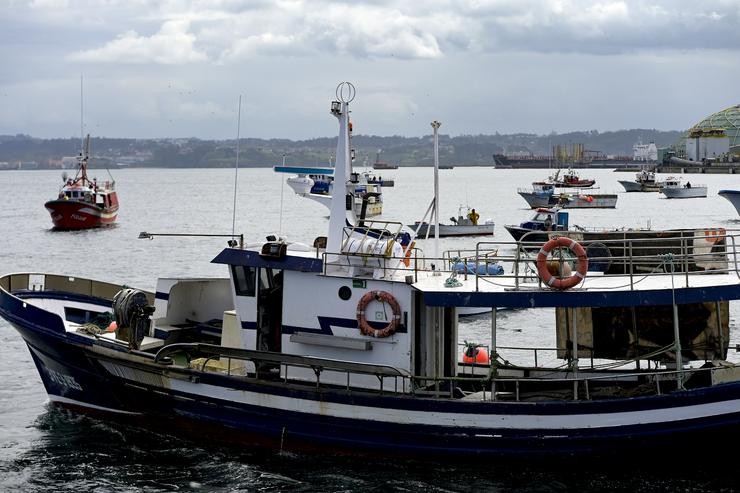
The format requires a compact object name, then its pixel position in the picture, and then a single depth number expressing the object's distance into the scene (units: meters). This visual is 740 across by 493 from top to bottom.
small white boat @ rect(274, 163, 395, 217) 44.26
